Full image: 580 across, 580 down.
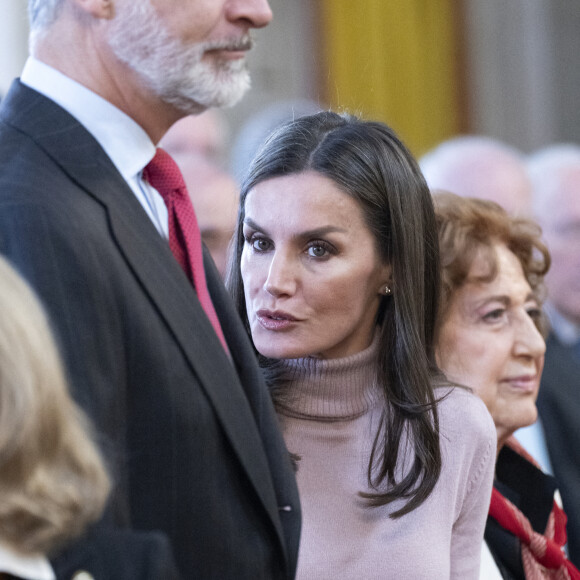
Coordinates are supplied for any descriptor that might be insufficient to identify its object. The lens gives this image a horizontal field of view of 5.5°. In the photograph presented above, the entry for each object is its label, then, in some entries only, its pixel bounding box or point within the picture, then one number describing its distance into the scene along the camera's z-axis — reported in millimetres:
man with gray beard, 5543
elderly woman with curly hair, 6097
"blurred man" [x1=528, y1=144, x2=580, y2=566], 6387
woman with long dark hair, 5848
